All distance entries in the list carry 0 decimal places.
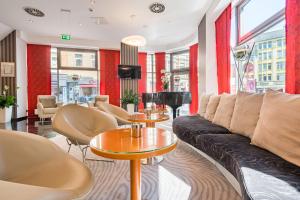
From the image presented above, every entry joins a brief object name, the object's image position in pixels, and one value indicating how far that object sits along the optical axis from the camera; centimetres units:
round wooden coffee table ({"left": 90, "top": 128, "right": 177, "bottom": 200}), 140
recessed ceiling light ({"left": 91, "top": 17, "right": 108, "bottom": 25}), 587
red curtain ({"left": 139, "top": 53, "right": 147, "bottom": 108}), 927
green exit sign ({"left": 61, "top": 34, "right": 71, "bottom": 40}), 677
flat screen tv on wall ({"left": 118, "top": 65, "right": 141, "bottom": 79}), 834
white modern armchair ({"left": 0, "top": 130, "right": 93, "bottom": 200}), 132
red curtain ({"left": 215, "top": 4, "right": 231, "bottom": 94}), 444
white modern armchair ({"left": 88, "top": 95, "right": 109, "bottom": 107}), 772
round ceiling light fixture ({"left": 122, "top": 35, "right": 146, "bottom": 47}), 436
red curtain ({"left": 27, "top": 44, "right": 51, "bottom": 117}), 780
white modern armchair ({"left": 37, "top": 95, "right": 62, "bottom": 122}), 653
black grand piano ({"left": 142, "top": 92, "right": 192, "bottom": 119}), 566
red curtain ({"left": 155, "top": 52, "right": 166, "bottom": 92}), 929
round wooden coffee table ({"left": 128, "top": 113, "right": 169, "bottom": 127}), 297
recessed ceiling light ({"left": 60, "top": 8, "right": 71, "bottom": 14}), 521
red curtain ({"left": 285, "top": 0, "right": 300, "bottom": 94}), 221
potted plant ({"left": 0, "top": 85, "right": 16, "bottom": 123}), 632
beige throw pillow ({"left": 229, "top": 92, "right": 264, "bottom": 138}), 223
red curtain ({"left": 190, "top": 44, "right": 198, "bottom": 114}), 802
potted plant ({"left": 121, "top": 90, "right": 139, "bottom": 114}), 809
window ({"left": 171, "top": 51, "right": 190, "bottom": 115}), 876
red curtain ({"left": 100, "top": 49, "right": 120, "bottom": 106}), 870
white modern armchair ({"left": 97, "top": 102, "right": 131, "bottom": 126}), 365
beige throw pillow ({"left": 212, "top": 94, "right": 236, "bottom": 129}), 284
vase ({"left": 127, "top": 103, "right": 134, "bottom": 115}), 807
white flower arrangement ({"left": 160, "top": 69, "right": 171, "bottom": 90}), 686
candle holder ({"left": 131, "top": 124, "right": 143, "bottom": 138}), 184
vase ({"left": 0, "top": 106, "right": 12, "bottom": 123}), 639
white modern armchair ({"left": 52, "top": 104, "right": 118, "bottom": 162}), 269
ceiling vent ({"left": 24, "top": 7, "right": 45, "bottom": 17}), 523
